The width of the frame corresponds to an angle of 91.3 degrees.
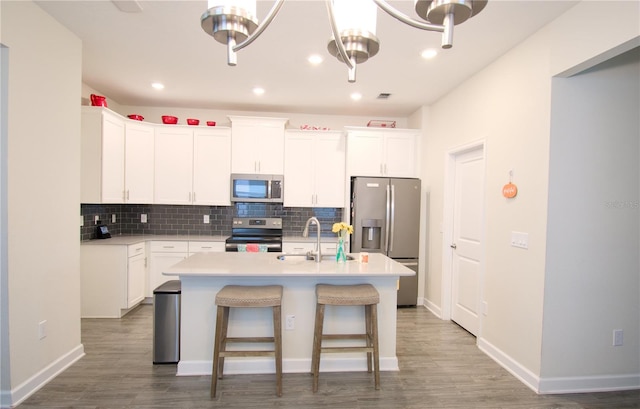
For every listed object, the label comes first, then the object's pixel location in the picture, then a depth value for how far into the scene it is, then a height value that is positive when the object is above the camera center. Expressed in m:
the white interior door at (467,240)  3.30 -0.42
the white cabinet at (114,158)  3.56 +0.45
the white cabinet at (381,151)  4.34 +0.69
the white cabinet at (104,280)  3.57 -0.98
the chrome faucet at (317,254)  2.68 -0.50
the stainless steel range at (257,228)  4.61 -0.44
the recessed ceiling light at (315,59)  2.91 +1.33
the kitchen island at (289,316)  2.49 -0.96
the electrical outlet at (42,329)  2.28 -1.00
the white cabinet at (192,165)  4.30 +0.43
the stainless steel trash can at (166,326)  2.61 -1.08
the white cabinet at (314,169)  4.46 +0.43
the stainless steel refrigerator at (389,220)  4.17 -0.26
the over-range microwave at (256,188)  4.37 +0.14
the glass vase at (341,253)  2.82 -0.48
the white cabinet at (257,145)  4.37 +0.75
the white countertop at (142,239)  3.64 -0.56
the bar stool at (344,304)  2.25 -0.79
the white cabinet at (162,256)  4.10 -0.79
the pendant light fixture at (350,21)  0.98 +0.63
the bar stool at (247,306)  2.20 -0.83
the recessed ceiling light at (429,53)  2.77 +1.34
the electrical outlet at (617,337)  2.36 -1.00
